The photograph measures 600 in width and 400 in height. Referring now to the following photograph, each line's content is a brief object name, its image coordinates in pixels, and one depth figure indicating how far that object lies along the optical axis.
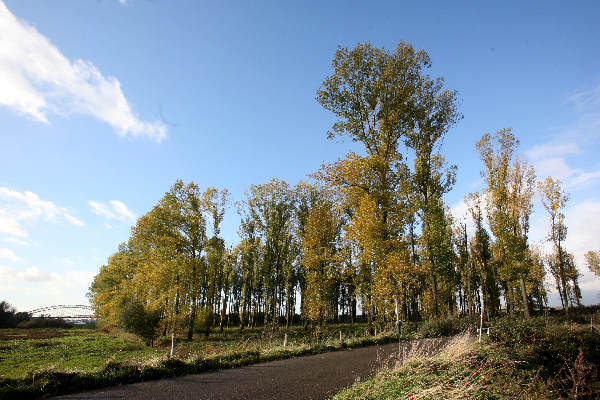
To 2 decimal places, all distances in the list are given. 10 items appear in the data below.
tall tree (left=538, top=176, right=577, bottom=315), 36.16
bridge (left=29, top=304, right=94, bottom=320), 55.27
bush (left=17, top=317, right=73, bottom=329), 51.19
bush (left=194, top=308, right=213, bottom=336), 30.86
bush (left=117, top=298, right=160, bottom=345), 27.08
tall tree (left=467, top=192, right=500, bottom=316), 43.10
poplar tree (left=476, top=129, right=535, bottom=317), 31.50
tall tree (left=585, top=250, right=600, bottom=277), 45.83
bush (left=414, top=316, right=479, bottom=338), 20.53
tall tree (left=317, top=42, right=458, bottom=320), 19.14
